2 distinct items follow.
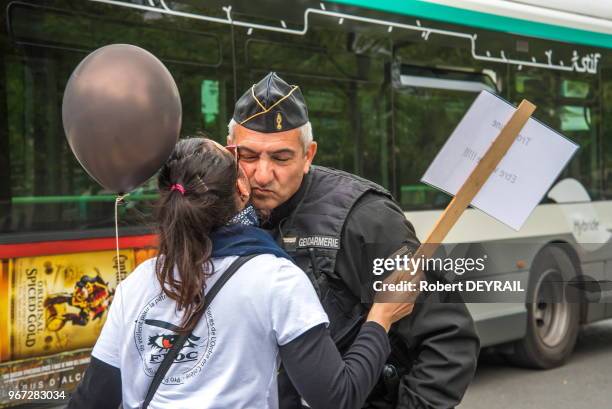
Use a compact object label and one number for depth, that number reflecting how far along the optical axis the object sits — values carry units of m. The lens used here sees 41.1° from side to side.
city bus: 4.32
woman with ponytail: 1.74
